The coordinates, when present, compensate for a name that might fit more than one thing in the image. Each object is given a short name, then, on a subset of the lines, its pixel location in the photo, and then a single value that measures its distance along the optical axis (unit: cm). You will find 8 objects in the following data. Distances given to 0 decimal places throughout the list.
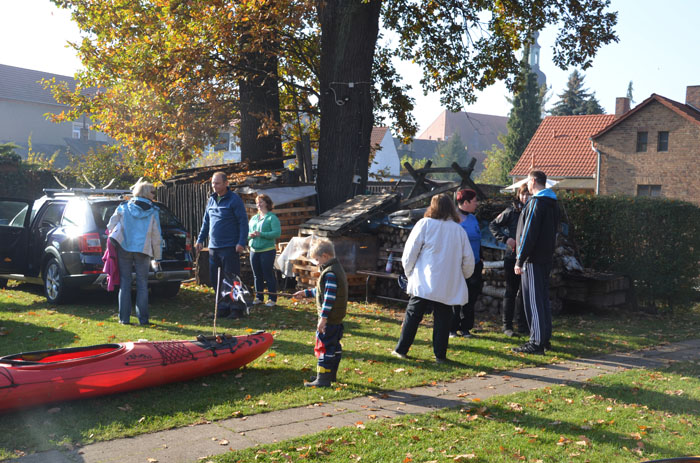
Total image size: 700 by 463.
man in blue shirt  1041
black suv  1105
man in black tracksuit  823
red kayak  559
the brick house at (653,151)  3716
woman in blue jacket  966
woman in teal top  1132
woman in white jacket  743
